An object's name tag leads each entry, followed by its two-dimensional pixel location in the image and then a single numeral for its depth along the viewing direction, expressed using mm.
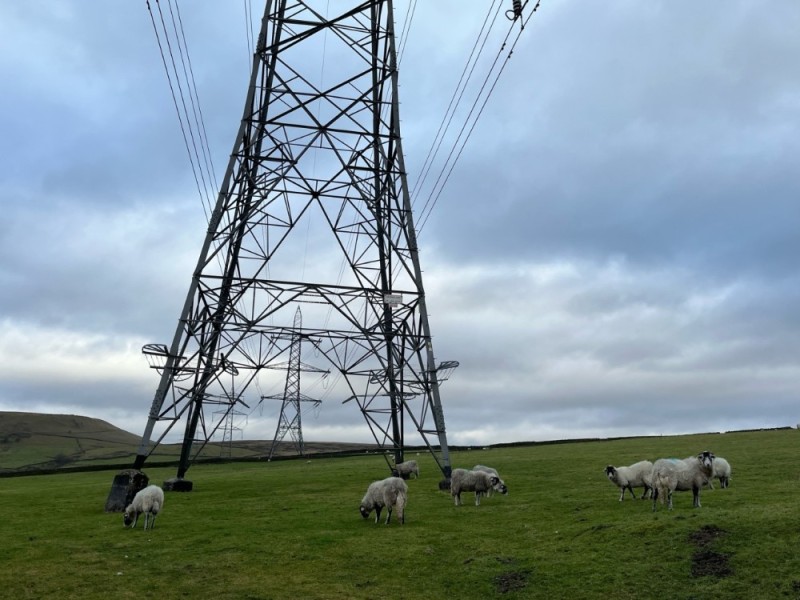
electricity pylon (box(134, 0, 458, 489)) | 32250
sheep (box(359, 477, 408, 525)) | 22391
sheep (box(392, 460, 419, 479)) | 36475
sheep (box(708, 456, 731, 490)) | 24859
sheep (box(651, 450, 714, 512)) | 20344
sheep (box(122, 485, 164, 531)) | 22858
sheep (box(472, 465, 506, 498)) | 26750
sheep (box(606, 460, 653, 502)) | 23578
